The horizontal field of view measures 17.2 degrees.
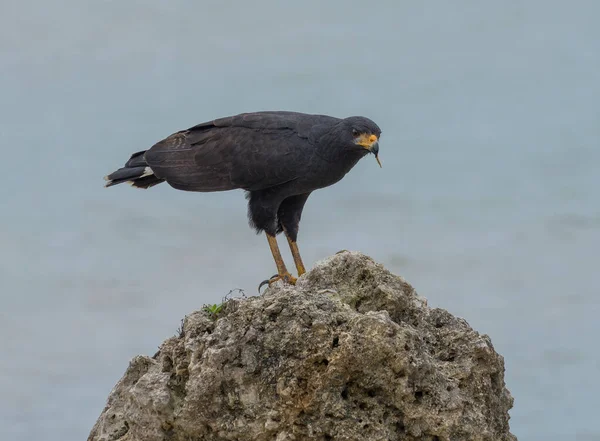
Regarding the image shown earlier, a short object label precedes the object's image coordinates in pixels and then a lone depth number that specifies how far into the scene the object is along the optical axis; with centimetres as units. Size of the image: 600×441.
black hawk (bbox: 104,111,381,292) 2516
